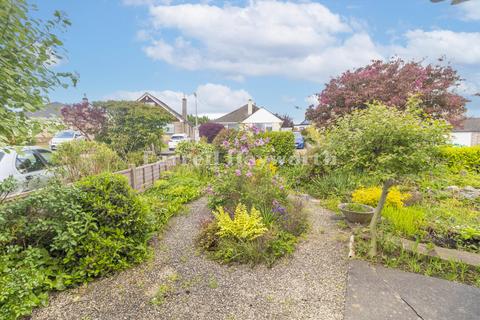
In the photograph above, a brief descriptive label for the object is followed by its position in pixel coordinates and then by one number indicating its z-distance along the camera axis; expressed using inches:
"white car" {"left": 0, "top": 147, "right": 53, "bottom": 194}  152.3
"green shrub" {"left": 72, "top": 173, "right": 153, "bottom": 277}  112.3
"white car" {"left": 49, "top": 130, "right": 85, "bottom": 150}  659.5
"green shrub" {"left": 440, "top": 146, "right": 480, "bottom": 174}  295.1
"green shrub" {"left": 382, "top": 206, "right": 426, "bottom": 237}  148.9
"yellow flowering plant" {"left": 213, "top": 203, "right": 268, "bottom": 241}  133.3
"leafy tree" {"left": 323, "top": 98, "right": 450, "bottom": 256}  115.1
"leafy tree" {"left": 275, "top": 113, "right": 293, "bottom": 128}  1478.8
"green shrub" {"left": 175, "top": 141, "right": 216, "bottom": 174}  326.0
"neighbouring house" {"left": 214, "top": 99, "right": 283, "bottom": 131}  1275.8
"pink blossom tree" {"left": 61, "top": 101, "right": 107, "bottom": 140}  635.5
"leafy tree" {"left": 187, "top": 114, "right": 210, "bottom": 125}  1576.6
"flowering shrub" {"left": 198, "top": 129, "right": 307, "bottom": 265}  130.7
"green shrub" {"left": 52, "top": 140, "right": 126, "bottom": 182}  221.5
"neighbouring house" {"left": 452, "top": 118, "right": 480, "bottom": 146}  1178.6
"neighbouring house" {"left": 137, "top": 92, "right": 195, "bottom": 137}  1177.4
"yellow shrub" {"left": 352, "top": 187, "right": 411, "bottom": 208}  186.5
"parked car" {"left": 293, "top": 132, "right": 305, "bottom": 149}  785.1
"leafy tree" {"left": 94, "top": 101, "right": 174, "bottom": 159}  462.6
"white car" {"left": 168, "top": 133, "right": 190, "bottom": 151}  822.8
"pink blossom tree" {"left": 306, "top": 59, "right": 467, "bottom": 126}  347.6
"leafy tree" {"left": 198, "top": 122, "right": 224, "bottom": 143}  1092.6
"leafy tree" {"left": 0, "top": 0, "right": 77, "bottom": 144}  63.6
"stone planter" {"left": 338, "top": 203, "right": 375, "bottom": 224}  168.4
